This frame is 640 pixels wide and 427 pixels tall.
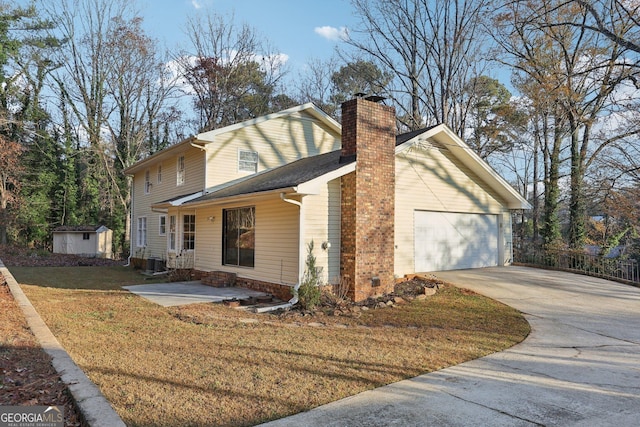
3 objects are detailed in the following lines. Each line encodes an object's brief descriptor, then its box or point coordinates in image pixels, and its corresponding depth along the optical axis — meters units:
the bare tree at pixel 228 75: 27.47
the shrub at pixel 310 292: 8.69
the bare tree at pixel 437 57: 22.47
